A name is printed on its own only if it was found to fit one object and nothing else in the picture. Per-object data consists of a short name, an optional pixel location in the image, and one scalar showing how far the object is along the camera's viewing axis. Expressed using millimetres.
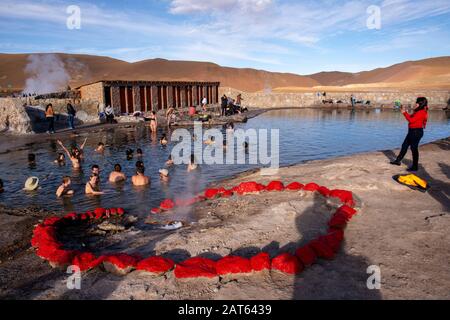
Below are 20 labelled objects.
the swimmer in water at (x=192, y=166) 14867
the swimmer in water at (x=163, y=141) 20356
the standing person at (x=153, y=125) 25555
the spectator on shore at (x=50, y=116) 23284
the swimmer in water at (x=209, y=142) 20938
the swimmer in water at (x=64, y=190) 11234
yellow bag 9008
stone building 30506
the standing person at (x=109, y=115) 28625
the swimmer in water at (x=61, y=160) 15547
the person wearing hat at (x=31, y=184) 11922
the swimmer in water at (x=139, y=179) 12533
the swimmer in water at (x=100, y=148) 17938
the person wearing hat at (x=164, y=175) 13469
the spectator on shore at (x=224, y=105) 34309
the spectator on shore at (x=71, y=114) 24547
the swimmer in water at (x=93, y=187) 11656
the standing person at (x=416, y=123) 9867
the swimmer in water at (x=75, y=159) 14797
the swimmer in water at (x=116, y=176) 12969
